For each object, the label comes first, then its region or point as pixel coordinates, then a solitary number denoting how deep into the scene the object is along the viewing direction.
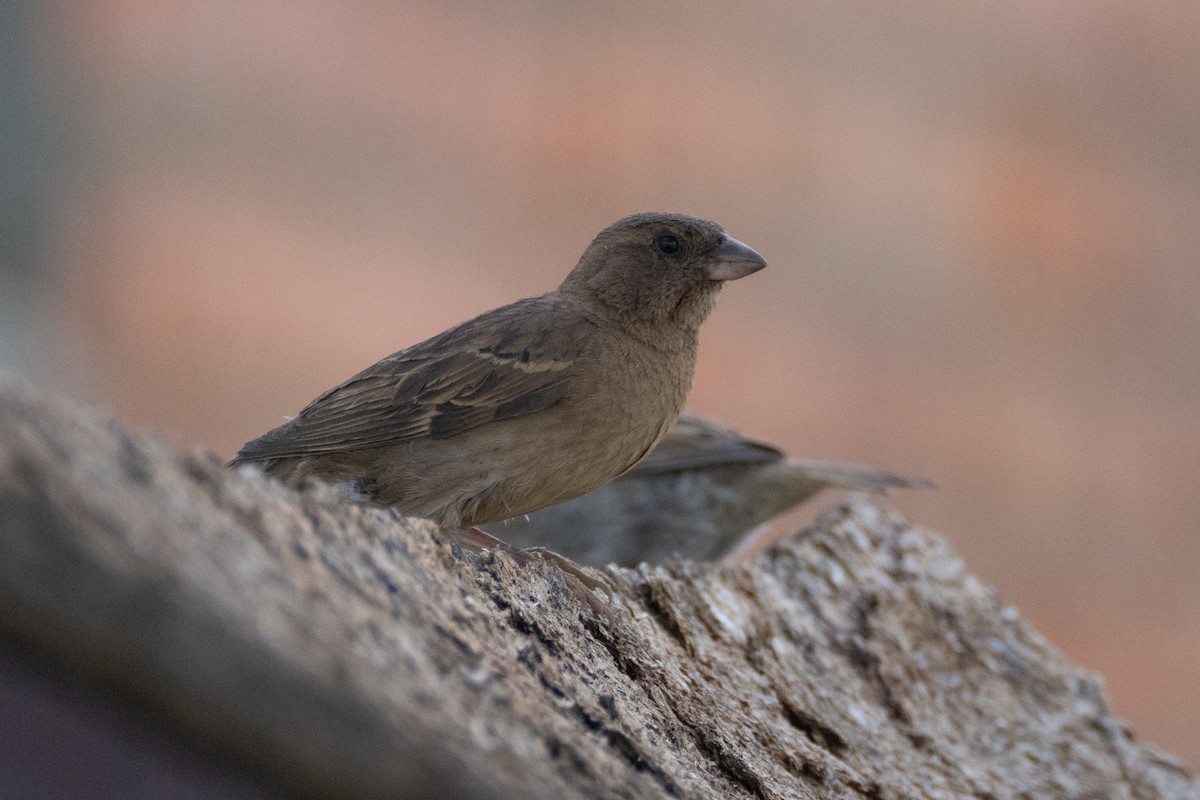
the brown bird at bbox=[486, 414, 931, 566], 9.35
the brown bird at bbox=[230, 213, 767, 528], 6.11
